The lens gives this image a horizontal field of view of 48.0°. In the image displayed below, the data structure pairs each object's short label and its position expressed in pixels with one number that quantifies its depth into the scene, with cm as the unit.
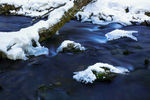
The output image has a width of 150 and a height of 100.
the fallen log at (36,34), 547
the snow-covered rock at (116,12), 1125
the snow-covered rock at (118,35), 800
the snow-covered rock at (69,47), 625
